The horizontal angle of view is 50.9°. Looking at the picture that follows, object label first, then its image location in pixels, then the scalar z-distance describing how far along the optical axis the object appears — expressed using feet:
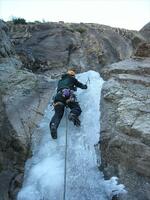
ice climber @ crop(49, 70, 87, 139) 13.94
